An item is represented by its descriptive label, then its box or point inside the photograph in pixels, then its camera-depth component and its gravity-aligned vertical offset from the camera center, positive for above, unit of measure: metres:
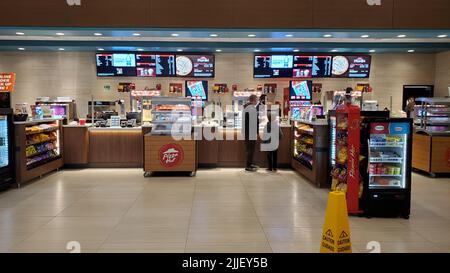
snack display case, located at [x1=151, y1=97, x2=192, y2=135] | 8.55 -0.20
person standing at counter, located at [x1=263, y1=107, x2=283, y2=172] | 9.27 -0.71
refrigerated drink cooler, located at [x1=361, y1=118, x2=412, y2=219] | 5.33 -0.85
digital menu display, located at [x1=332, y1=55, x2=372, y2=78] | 11.53 +1.32
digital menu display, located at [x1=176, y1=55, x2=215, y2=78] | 11.38 +1.29
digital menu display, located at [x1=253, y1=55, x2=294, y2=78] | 11.45 +1.30
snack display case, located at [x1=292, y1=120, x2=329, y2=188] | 7.43 -0.90
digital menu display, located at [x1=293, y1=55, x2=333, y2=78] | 11.45 +1.31
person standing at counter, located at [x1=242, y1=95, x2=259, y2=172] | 9.20 -0.55
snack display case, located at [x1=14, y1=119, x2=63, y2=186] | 7.34 -0.92
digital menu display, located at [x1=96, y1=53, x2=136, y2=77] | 11.33 +1.30
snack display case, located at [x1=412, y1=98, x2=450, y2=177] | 8.56 -0.64
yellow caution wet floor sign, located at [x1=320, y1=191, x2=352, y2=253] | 3.38 -1.07
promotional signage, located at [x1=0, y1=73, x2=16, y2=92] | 8.00 +0.52
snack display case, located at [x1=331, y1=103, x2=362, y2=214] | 5.35 -0.72
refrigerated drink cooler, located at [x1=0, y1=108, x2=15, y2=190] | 7.07 -0.74
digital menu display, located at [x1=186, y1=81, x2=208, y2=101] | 11.91 +0.59
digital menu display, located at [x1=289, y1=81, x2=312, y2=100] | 11.73 +0.58
